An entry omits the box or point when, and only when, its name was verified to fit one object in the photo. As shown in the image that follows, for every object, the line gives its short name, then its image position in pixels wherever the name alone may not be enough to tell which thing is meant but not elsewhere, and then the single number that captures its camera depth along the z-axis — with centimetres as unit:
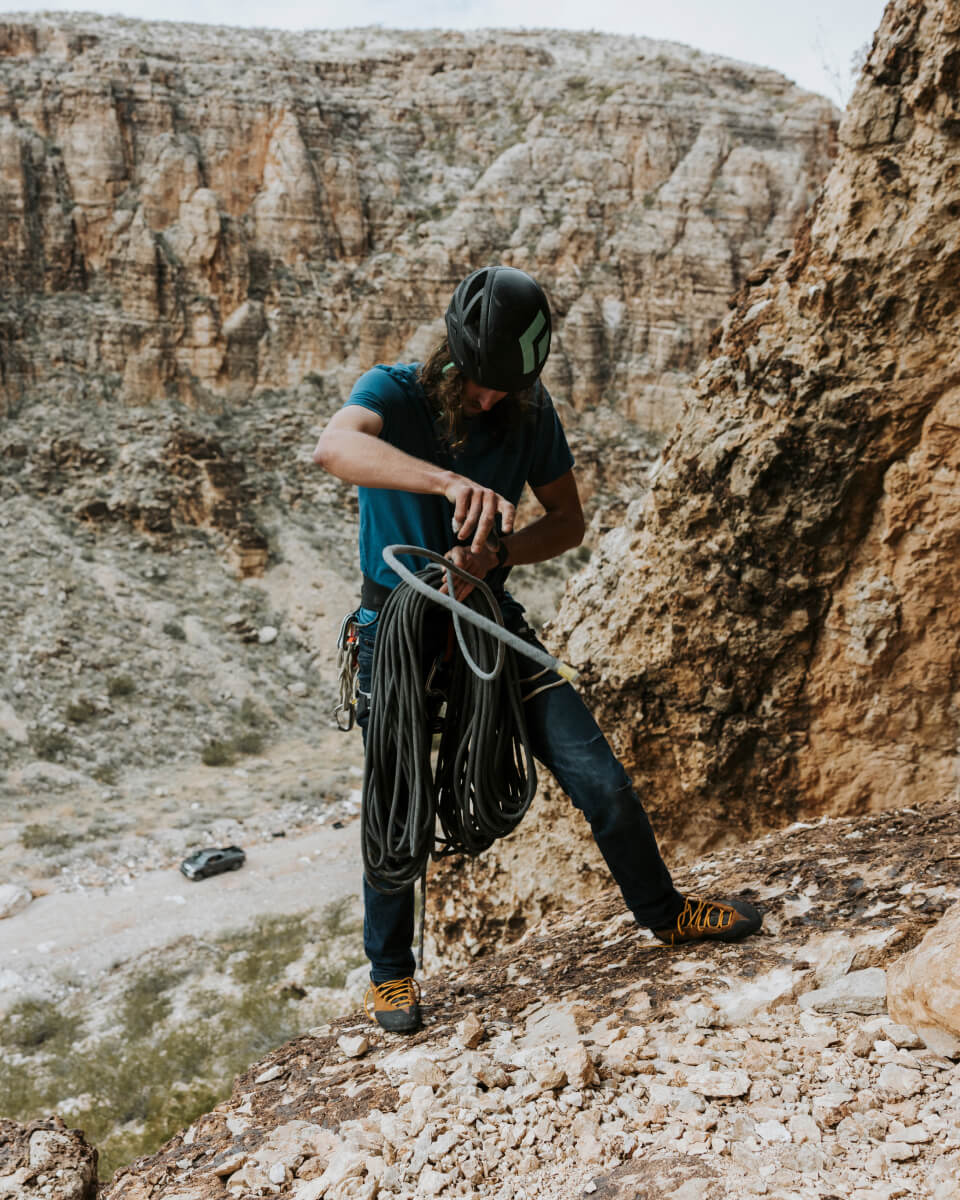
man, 240
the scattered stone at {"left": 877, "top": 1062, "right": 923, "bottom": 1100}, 187
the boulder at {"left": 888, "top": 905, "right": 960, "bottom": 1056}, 193
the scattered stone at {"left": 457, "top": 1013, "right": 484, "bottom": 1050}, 252
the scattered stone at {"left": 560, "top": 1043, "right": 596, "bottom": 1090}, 213
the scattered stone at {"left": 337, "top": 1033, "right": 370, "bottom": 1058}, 277
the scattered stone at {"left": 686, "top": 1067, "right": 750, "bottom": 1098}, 199
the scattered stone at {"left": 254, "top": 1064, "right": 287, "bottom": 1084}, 282
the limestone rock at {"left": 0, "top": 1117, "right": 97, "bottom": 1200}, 244
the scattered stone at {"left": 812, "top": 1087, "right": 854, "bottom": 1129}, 183
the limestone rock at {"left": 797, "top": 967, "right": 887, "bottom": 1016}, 220
